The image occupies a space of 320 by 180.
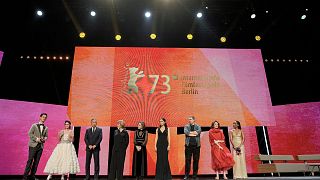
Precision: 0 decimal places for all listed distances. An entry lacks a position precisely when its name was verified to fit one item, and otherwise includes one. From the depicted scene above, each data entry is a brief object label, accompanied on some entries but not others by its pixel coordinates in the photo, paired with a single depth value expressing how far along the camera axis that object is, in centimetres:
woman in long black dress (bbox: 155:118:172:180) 638
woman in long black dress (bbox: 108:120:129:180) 629
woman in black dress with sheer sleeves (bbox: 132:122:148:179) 646
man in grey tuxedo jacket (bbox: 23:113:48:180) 622
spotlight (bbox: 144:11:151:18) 818
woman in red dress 649
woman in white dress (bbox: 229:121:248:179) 671
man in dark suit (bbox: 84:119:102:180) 644
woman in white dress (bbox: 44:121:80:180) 623
